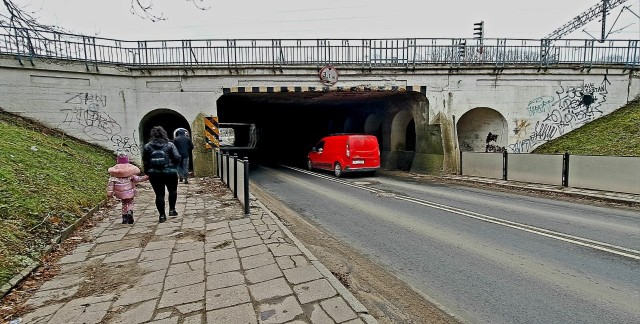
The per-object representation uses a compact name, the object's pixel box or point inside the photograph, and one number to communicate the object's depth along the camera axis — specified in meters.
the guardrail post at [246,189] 6.37
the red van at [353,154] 13.59
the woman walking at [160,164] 5.71
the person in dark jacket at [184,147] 10.17
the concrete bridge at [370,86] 11.73
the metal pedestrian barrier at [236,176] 6.45
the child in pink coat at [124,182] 5.48
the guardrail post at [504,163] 11.55
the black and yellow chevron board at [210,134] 12.88
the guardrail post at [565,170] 9.70
